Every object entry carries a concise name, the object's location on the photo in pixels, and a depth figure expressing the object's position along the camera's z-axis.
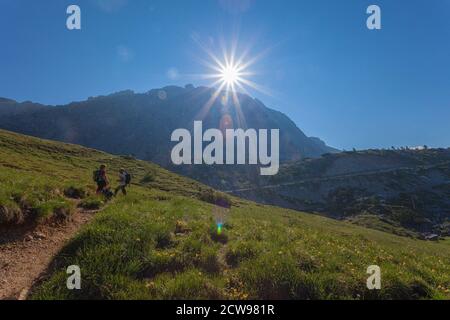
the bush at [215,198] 39.64
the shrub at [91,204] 15.78
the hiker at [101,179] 19.94
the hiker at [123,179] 21.48
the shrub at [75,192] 17.64
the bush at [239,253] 9.33
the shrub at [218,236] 11.35
